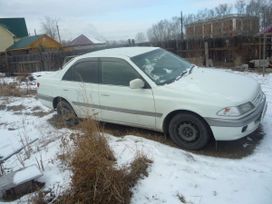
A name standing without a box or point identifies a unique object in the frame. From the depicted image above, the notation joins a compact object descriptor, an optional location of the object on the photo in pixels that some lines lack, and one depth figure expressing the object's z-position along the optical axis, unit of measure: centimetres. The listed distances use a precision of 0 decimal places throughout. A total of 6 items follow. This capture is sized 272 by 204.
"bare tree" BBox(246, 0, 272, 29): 3393
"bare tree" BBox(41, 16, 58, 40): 6450
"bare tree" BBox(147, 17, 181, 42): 5185
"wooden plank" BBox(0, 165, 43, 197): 334
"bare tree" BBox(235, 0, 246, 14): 4362
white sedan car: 412
